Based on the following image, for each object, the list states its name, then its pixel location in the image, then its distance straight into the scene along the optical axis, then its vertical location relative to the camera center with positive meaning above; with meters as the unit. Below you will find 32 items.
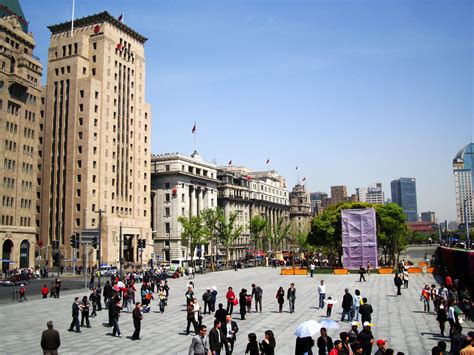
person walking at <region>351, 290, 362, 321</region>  23.80 -4.07
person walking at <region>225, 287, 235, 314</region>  25.59 -3.98
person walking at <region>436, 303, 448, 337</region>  20.47 -4.19
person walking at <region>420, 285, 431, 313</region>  26.95 -4.34
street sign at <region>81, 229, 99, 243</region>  43.97 -0.78
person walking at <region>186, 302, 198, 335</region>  21.27 -4.10
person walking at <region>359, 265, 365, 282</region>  44.72 -4.59
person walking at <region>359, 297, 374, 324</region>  19.56 -3.72
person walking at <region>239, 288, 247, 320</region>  25.44 -4.18
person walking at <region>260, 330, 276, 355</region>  13.68 -3.52
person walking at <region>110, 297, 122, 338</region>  21.77 -4.14
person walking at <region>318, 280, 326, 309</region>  28.73 -4.28
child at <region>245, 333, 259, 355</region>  13.67 -3.59
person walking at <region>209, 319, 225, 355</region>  14.95 -3.67
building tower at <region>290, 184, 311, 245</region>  165.50 +5.88
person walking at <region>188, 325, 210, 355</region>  13.80 -3.53
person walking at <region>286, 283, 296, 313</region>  27.50 -4.15
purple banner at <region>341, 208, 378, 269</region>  57.19 -1.74
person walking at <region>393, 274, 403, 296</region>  33.00 -4.11
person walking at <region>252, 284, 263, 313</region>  28.09 -4.14
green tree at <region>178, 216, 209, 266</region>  84.81 -0.97
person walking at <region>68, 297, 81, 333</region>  22.83 -4.23
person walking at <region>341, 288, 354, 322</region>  23.95 -4.12
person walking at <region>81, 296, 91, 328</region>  23.88 -4.21
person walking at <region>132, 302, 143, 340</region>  20.72 -4.10
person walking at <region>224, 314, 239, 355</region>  17.00 -3.83
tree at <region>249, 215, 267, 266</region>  104.88 +0.18
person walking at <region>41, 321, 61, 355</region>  15.41 -3.75
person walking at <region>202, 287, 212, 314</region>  26.94 -4.15
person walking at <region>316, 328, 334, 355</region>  13.97 -3.56
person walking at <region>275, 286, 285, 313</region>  27.47 -4.26
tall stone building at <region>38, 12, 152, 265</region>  83.38 +16.70
